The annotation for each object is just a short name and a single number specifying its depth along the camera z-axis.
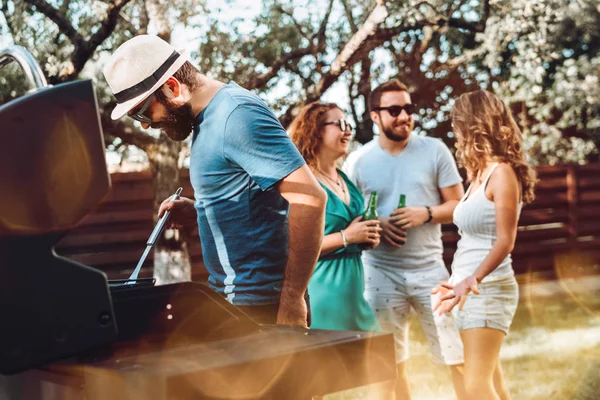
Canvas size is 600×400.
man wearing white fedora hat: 2.08
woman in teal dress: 3.68
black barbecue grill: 1.20
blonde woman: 3.31
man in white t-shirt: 4.03
